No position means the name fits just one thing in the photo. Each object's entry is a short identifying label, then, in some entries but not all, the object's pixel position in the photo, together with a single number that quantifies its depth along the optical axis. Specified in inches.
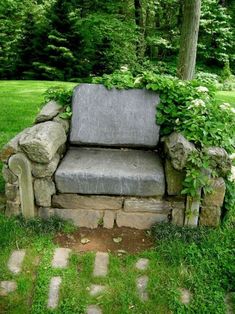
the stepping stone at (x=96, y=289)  91.3
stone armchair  108.6
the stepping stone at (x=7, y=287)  90.6
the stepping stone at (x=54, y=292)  88.0
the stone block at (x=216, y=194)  108.6
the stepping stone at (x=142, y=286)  91.0
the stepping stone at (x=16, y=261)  97.8
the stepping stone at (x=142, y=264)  100.3
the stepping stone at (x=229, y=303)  87.7
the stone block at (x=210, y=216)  111.9
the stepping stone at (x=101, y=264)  97.8
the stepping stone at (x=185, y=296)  90.0
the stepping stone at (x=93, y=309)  86.4
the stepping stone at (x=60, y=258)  100.1
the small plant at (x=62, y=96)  136.0
